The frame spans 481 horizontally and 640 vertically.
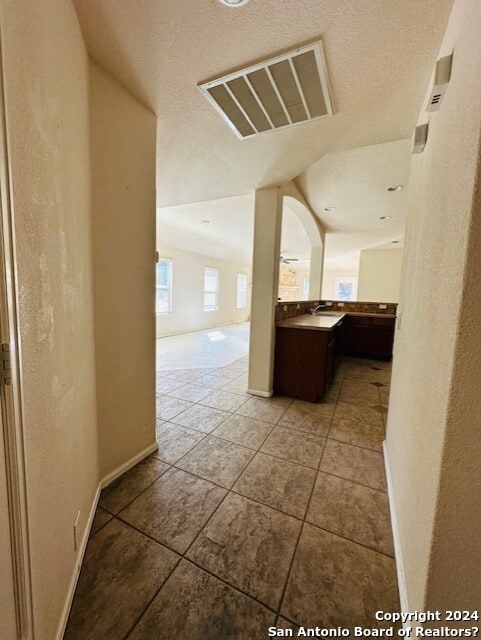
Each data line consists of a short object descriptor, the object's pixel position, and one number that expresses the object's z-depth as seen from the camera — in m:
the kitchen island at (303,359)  2.83
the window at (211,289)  8.28
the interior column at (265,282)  2.83
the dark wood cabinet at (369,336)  4.73
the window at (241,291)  10.22
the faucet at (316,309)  4.56
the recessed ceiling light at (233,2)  1.04
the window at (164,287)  6.45
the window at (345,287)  11.53
